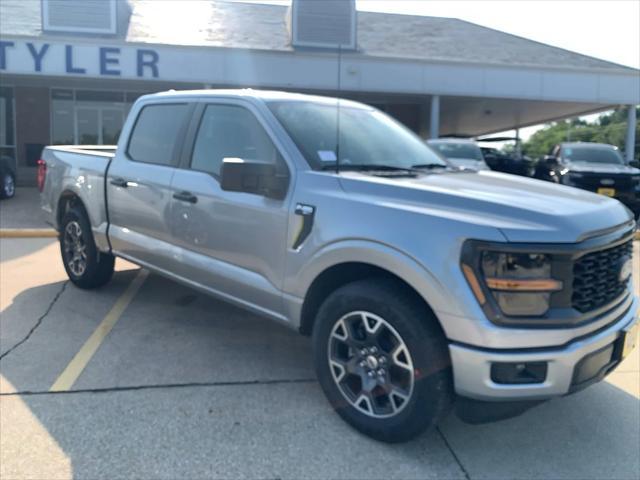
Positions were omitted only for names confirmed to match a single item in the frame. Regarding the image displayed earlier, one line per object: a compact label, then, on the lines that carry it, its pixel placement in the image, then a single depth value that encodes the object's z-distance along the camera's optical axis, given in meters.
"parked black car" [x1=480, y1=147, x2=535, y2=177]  19.83
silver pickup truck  2.78
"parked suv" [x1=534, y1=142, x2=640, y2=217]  12.41
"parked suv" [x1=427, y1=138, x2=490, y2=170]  13.34
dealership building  16.58
